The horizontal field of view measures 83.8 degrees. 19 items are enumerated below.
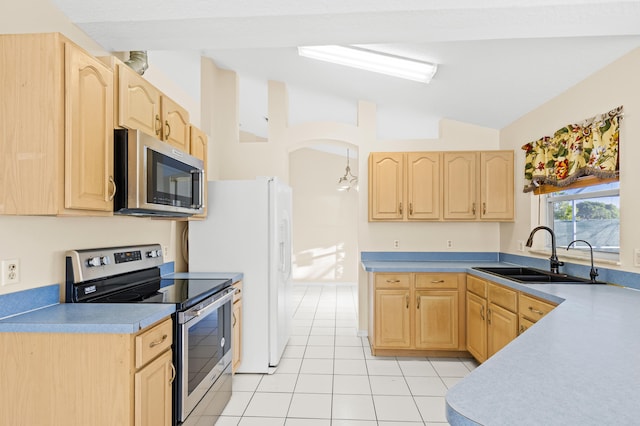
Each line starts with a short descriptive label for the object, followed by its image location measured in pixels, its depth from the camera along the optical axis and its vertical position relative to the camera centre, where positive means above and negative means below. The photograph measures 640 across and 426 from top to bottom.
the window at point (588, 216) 2.54 +0.00
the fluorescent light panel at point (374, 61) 2.95 +1.32
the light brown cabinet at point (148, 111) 1.89 +0.63
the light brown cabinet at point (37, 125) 1.52 +0.38
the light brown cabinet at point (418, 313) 3.35 -0.92
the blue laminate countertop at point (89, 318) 1.49 -0.46
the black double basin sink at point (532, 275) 2.63 -0.50
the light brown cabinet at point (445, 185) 3.66 +0.31
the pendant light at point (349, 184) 6.75 +0.63
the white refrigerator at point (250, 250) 3.07 -0.31
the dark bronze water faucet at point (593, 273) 2.44 -0.40
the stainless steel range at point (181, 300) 1.88 -0.50
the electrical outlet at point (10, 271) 1.58 -0.26
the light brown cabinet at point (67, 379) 1.49 -0.69
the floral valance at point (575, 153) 2.33 +0.47
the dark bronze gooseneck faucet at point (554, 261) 2.81 -0.36
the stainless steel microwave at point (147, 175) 1.84 +0.22
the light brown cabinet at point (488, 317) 2.62 -0.81
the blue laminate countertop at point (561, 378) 0.74 -0.42
